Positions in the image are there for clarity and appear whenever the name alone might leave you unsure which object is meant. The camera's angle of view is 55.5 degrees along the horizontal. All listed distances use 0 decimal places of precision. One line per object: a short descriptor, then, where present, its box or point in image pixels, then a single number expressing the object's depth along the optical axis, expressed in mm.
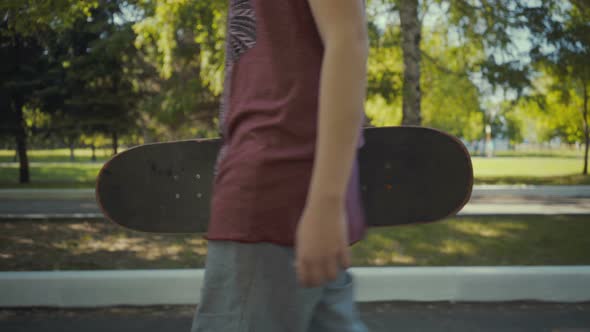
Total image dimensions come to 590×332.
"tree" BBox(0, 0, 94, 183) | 18766
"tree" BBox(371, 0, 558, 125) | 8484
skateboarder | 892
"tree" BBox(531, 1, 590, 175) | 8125
